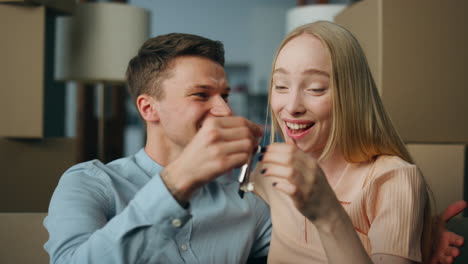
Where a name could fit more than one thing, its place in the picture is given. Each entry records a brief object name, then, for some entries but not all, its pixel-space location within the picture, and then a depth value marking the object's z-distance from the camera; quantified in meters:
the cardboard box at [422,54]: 1.40
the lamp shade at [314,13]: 2.06
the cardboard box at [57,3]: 1.58
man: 0.72
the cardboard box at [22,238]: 1.10
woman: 0.83
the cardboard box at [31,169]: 1.67
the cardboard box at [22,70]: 1.59
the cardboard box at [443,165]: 1.41
